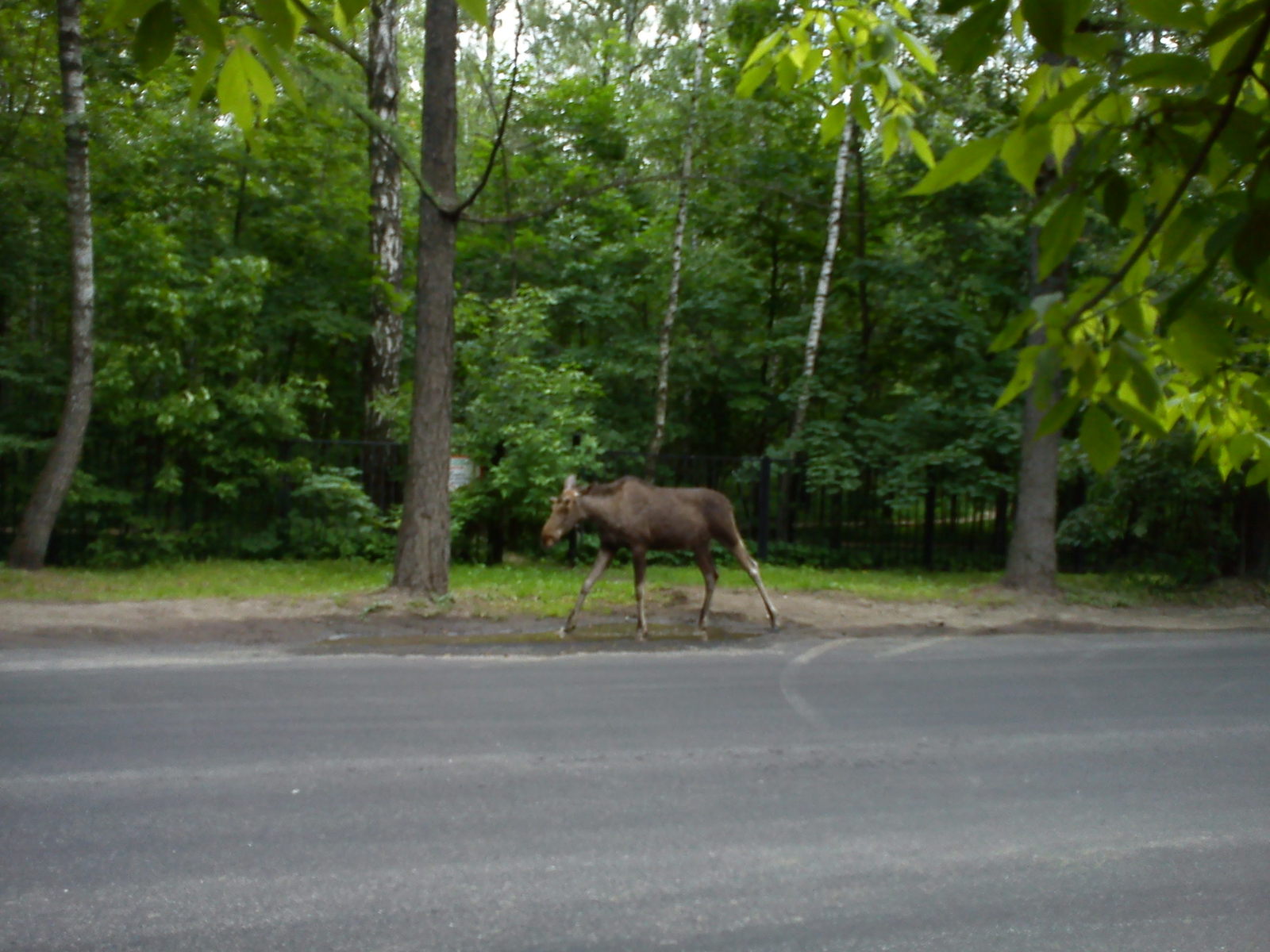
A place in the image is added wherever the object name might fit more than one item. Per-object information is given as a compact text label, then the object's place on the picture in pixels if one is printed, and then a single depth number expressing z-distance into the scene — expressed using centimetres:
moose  1258
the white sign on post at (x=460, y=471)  1806
